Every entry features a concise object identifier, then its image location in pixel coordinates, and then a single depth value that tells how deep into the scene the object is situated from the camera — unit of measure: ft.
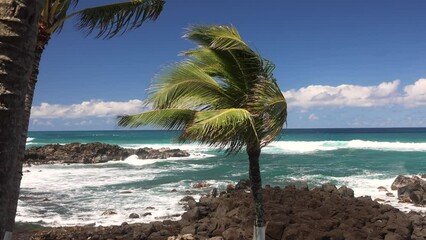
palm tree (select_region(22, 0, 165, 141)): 24.86
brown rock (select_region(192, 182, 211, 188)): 93.67
